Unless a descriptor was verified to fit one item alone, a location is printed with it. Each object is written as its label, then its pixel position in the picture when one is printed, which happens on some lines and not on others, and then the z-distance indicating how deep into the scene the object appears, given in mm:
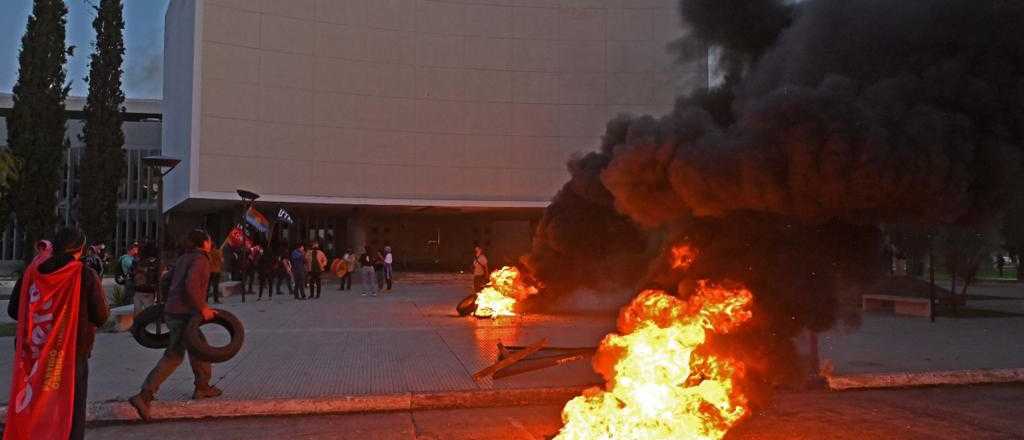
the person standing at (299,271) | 17984
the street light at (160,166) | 10320
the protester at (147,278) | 11205
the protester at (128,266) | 15156
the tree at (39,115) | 29625
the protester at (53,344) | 4363
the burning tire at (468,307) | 13398
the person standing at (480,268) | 16688
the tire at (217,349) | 6215
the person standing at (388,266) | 21578
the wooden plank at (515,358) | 6727
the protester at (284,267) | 18594
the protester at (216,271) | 15555
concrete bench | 14109
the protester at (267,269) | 18375
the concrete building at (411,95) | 28828
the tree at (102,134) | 33250
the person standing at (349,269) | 22125
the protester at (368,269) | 19719
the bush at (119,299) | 15224
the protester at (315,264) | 18609
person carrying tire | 6125
